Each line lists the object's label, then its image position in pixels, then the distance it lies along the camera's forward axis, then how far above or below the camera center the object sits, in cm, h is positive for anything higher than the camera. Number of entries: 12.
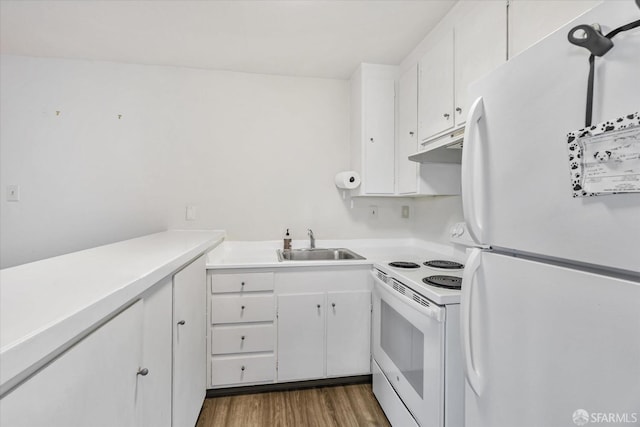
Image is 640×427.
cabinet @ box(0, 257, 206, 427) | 48 -40
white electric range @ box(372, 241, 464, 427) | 116 -64
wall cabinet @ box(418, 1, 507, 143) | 131 +85
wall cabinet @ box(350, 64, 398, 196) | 231 +72
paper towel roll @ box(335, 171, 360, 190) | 235 +29
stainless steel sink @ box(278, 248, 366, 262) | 236 -35
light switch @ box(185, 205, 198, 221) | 238 +1
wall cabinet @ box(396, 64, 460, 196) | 200 +35
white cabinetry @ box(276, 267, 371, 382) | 193 -77
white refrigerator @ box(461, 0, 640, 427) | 49 -8
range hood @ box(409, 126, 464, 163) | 145 +37
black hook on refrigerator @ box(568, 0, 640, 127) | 50 +32
